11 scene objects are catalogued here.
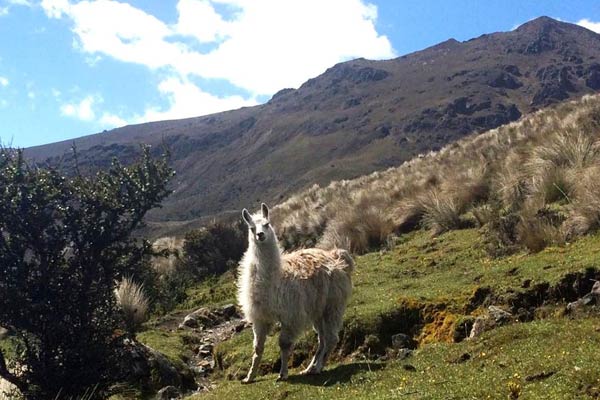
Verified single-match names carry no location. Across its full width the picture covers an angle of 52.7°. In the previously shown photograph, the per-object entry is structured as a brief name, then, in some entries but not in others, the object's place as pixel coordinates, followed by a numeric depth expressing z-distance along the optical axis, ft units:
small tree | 32.35
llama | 30.81
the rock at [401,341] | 32.58
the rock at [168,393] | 33.63
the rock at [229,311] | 55.11
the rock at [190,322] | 52.79
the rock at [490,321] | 29.01
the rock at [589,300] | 27.30
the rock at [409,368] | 26.20
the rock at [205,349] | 44.80
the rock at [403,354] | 29.33
